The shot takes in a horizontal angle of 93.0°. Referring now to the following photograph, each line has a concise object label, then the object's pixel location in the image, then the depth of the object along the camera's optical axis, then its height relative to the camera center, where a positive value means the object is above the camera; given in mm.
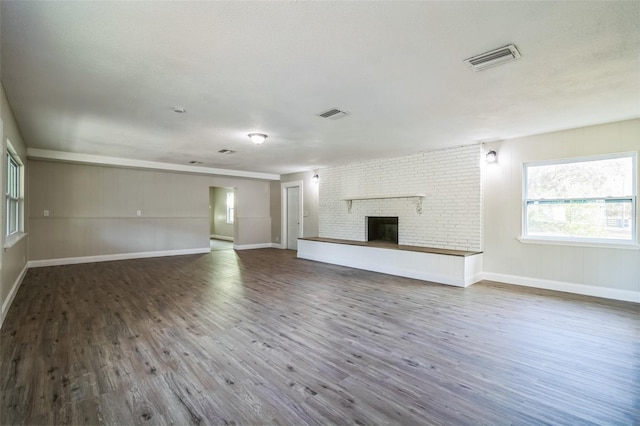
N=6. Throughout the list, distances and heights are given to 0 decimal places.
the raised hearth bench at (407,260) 4910 -879
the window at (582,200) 4102 +200
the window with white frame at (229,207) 12039 +234
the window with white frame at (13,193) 4137 +296
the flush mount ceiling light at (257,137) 4667 +1174
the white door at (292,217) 9609 -130
